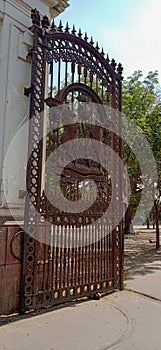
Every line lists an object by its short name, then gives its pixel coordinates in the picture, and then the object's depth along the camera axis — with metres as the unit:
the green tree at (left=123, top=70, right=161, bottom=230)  8.98
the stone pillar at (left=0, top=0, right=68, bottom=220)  3.64
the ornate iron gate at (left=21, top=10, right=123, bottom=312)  3.55
